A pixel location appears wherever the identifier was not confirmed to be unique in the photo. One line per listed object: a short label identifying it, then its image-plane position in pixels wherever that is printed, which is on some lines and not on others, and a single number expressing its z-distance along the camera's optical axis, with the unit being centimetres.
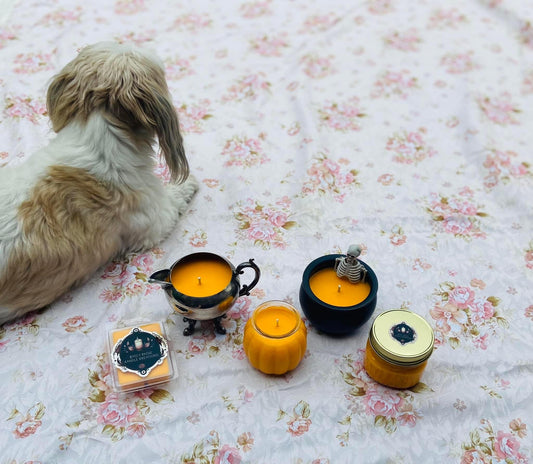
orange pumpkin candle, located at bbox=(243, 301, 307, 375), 124
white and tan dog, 136
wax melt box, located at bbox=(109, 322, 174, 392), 126
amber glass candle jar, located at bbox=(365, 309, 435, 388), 120
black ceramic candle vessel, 129
